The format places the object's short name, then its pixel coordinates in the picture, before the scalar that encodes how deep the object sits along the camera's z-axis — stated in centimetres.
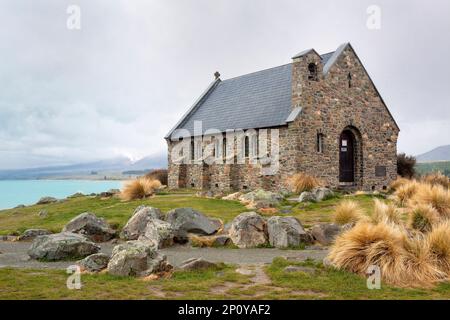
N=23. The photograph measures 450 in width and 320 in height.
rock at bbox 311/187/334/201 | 2117
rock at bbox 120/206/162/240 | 1463
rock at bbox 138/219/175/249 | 1329
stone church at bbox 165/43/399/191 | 2708
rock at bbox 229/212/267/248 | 1299
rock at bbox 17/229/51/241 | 1585
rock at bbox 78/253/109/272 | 959
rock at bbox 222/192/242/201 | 2305
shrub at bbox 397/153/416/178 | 3635
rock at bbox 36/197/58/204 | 3173
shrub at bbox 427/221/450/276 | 919
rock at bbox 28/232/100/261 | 1134
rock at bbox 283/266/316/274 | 914
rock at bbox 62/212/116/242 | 1473
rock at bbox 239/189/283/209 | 1941
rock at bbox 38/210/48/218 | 2220
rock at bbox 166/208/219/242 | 1411
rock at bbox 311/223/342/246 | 1280
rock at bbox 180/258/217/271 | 942
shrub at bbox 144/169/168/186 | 4284
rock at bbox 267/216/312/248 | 1270
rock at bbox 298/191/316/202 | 2059
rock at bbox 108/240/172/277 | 908
